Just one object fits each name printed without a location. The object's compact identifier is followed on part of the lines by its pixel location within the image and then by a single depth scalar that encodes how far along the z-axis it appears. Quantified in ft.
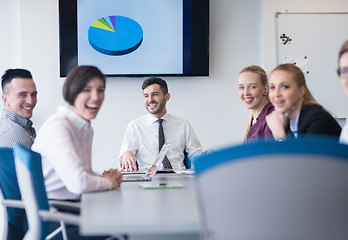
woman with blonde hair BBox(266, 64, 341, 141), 9.03
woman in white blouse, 7.44
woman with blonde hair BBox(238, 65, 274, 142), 12.30
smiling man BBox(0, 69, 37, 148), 11.06
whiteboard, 17.20
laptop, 9.38
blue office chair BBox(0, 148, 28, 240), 8.68
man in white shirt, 13.87
